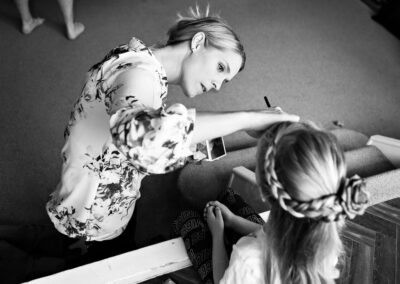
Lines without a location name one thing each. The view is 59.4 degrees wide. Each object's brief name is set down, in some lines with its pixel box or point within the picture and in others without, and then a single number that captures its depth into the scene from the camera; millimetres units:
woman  648
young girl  744
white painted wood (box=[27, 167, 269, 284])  1124
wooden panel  1492
